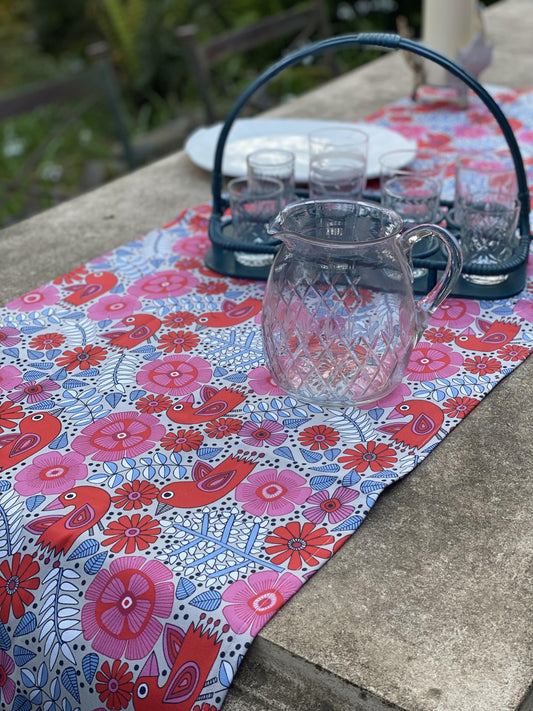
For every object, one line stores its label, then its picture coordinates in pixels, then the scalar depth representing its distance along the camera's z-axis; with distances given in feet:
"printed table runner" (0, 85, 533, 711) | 2.13
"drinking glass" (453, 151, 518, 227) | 3.78
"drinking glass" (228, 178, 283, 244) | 3.85
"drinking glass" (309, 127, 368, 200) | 4.09
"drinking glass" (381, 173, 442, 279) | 3.80
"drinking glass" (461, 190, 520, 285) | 3.59
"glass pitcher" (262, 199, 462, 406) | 2.66
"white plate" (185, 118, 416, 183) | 4.92
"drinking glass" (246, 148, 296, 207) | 3.98
